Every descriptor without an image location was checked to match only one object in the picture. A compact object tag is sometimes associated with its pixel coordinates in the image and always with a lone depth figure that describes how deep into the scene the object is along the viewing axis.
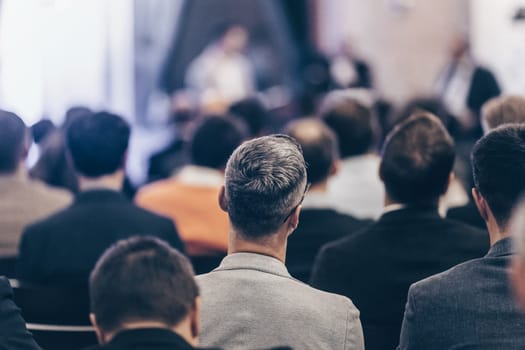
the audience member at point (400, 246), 3.81
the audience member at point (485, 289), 2.78
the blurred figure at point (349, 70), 16.26
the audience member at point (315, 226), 4.65
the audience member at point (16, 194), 5.14
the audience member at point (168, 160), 8.17
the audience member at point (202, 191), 5.43
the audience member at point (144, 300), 2.05
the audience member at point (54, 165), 5.91
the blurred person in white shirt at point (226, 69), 15.29
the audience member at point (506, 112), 4.88
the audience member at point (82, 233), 4.43
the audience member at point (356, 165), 5.84
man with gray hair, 2.79
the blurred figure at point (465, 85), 11.07
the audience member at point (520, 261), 1.51
